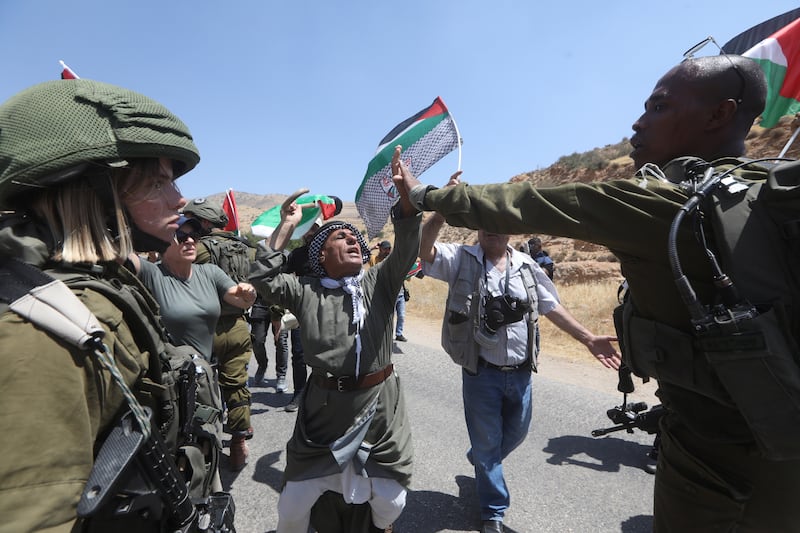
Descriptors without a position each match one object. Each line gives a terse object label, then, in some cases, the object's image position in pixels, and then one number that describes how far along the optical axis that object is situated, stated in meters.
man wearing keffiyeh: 2.41
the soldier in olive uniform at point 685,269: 1.41
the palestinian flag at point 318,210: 4.02
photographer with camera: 3.08
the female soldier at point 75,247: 0.85
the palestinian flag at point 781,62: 4.53
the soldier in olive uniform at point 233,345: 3.97
